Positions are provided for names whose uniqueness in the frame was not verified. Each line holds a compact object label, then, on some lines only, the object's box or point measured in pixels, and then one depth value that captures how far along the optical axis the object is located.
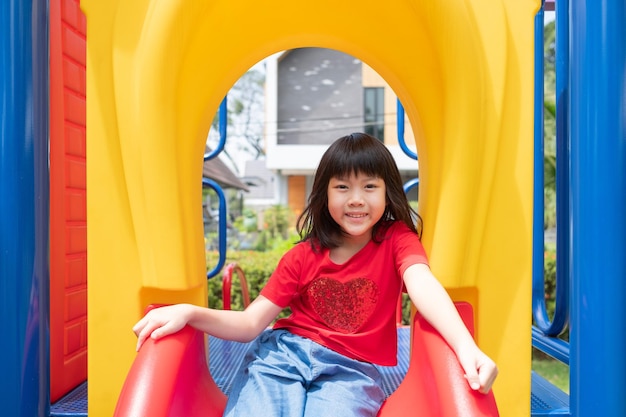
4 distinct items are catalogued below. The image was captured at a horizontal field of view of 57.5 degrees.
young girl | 1.46
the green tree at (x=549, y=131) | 7.75
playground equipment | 1.51
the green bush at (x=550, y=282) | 6.89
